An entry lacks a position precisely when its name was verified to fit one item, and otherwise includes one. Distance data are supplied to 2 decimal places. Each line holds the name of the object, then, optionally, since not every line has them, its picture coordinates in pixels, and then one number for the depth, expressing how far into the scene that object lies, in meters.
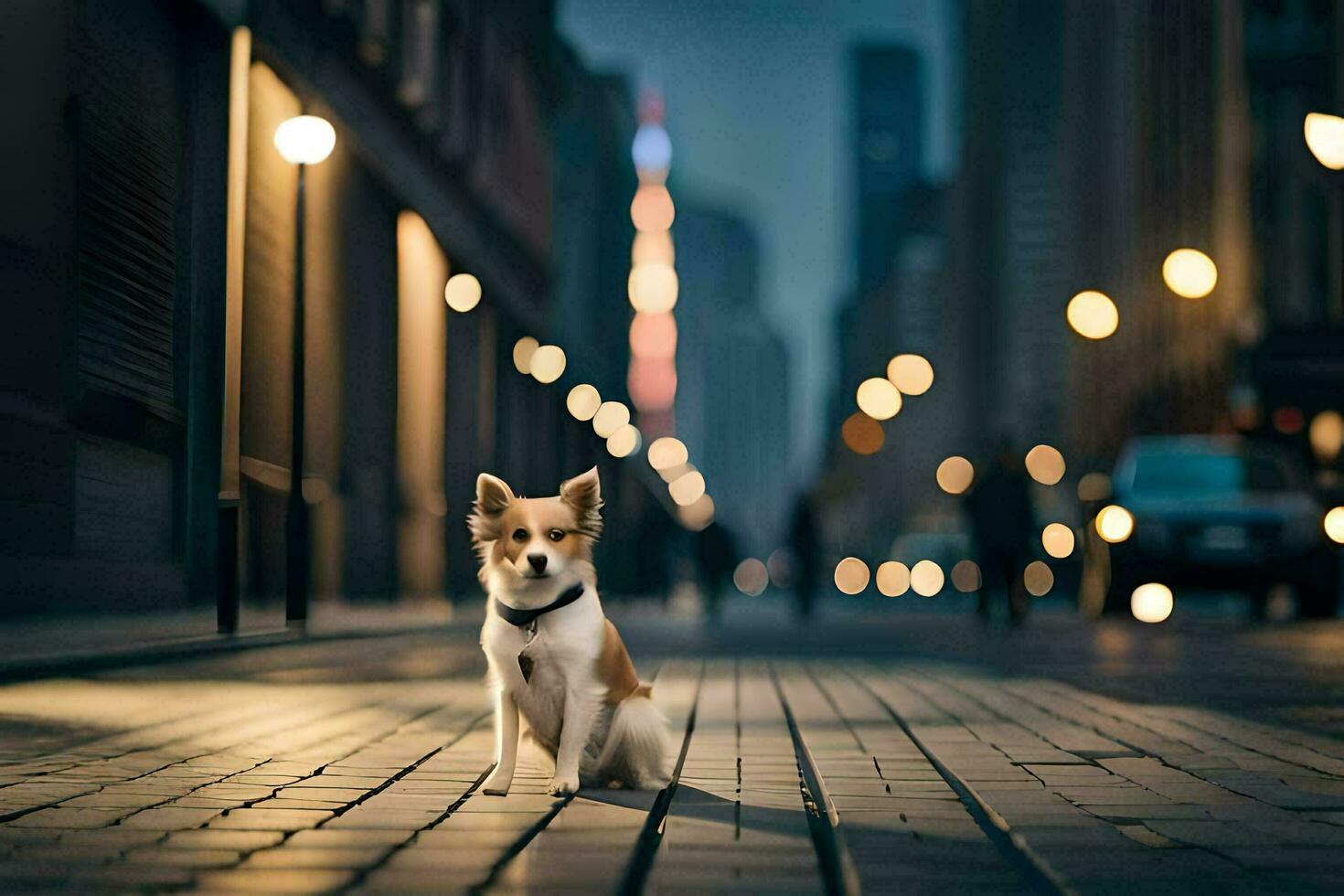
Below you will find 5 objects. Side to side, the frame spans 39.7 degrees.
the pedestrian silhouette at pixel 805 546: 29.98
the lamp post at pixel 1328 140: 11.13
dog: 5.42
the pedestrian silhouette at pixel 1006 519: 22.25
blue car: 21.03
